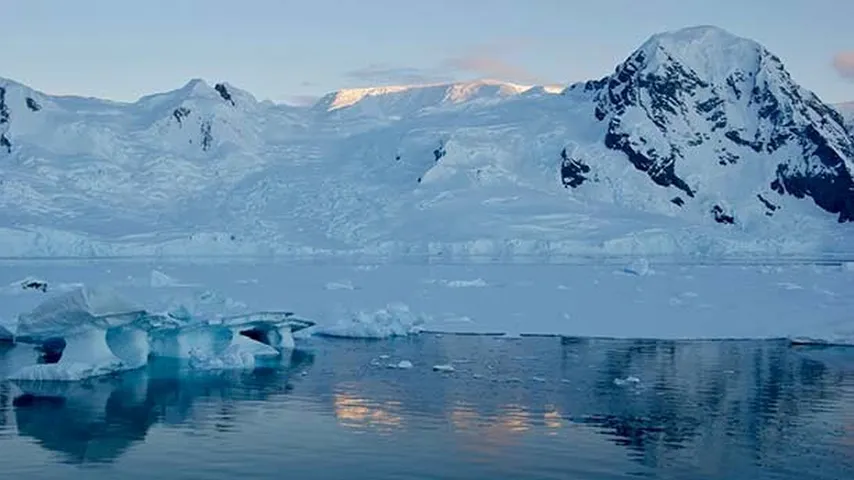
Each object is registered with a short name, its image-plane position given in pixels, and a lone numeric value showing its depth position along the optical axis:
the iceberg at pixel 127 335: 19.78
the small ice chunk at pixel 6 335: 26.78
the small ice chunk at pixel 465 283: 42.25
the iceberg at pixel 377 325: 28.14
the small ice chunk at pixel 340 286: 40.34
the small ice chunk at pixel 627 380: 20.10
